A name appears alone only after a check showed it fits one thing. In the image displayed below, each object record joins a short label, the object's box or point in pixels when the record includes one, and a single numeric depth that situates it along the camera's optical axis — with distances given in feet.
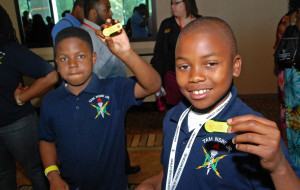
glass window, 15.31
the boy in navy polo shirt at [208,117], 2.77
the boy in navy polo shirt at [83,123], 4.42
